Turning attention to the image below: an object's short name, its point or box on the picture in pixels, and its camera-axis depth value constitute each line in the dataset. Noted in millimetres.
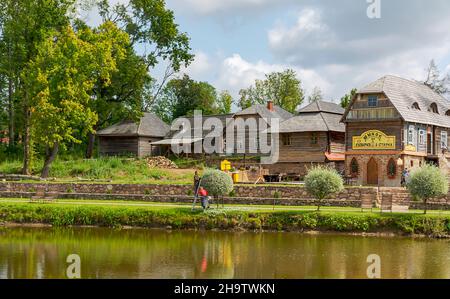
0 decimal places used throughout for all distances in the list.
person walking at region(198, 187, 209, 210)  33156
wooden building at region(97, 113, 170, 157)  62688
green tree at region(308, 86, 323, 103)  102312
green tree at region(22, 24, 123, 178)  48438
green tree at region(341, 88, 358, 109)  73806
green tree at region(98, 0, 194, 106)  60438
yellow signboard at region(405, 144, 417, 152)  44803
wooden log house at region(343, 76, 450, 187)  44562
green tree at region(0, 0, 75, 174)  52125
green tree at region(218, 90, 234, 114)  95500
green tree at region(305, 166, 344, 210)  32656
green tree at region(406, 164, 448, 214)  31281
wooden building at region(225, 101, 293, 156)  60594
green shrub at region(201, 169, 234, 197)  34031
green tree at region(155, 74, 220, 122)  84875
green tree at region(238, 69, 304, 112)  92062
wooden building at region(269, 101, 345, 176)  51719
